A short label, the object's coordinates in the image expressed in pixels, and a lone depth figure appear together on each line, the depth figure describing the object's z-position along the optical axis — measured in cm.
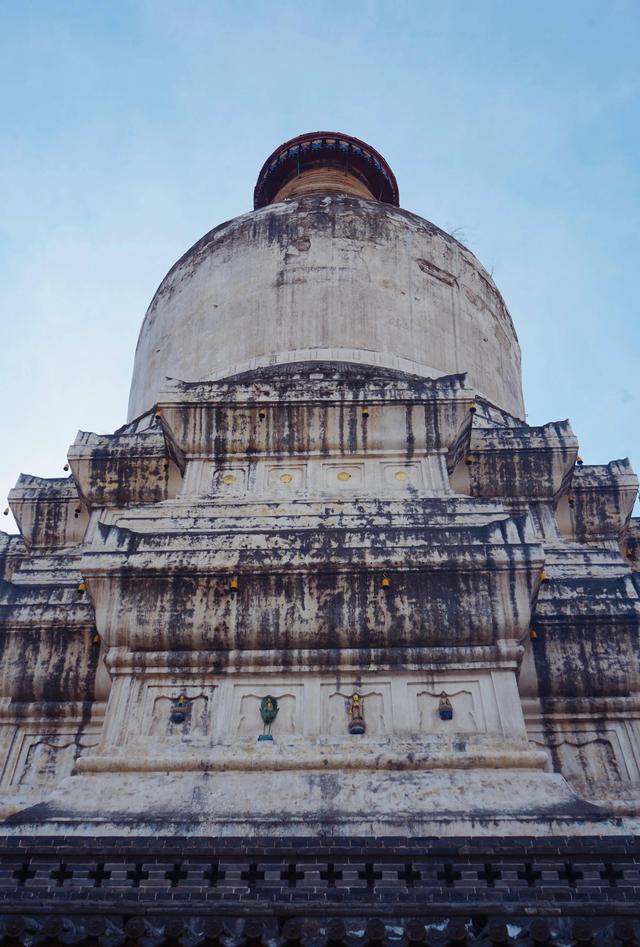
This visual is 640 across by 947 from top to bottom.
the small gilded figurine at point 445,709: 942
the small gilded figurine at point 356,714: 932
